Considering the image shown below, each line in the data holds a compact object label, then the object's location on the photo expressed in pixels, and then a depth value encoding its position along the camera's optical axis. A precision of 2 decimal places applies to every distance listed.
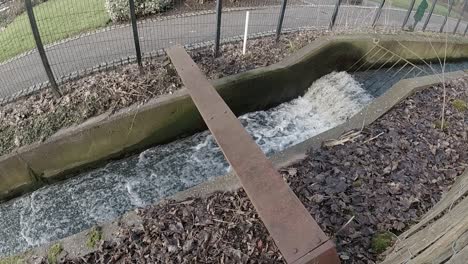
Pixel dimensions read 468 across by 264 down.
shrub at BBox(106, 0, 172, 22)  9.91
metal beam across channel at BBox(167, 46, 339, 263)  2.62
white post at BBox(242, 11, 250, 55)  6.94
